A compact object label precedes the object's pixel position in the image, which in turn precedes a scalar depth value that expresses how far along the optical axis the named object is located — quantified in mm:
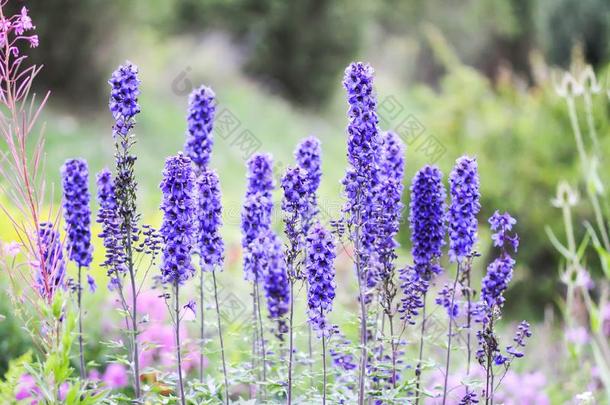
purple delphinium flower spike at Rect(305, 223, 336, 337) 6008
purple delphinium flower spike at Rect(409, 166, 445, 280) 6961
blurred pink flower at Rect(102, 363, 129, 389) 10002
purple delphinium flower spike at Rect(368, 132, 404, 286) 6855
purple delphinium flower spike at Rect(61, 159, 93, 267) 6887
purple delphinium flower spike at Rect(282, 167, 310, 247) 6309
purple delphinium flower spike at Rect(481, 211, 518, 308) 6555
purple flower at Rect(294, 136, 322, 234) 7254
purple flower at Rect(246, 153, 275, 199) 7138
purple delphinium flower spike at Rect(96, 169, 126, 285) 6746
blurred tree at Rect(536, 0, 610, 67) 25203
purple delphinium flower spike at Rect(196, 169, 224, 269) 6523
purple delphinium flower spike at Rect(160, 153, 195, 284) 6156
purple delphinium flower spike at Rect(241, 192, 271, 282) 6863
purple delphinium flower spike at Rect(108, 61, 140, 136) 6449
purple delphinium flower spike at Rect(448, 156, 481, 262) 6453
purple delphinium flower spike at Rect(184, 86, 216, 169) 7289
